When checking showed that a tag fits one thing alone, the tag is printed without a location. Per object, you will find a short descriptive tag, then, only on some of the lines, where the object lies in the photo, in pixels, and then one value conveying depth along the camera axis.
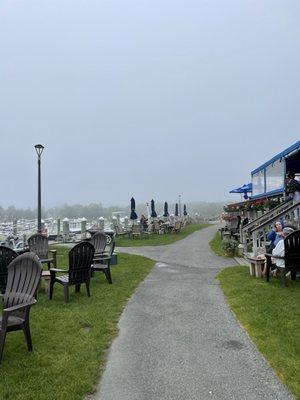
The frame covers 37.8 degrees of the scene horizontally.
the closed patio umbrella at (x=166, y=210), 39.06
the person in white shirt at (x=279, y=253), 8.97
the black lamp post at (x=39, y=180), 16.26
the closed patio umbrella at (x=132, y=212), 27.86
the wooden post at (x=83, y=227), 21.80
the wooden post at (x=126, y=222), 29.67
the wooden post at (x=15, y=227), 21.11
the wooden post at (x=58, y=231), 22.34
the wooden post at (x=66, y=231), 21.95
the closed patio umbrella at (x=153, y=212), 32.62
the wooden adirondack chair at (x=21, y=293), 4.81
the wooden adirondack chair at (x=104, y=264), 9.71
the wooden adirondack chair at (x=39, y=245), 11.07
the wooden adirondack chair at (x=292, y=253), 8.68
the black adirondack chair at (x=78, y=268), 7.95
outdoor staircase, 12.35
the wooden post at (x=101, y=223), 25.00
